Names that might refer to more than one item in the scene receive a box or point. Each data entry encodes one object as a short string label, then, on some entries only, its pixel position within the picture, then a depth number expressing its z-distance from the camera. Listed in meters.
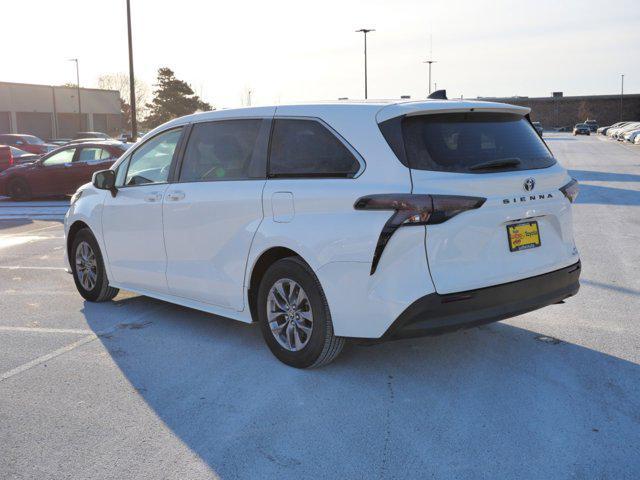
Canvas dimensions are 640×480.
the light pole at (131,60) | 28.28
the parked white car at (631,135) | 53.07
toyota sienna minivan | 4.25
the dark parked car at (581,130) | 76.88
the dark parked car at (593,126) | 94.57
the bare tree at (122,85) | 100.81
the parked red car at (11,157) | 22.33
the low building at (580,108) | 110.25
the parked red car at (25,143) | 32.30
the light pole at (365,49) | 54.92
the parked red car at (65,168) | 18.30
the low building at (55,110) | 70.31
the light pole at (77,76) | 73.26
